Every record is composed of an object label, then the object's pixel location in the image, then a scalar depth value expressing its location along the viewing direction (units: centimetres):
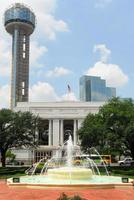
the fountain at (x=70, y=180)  2523
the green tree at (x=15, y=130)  5944
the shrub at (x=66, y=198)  1461
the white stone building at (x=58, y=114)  9912
